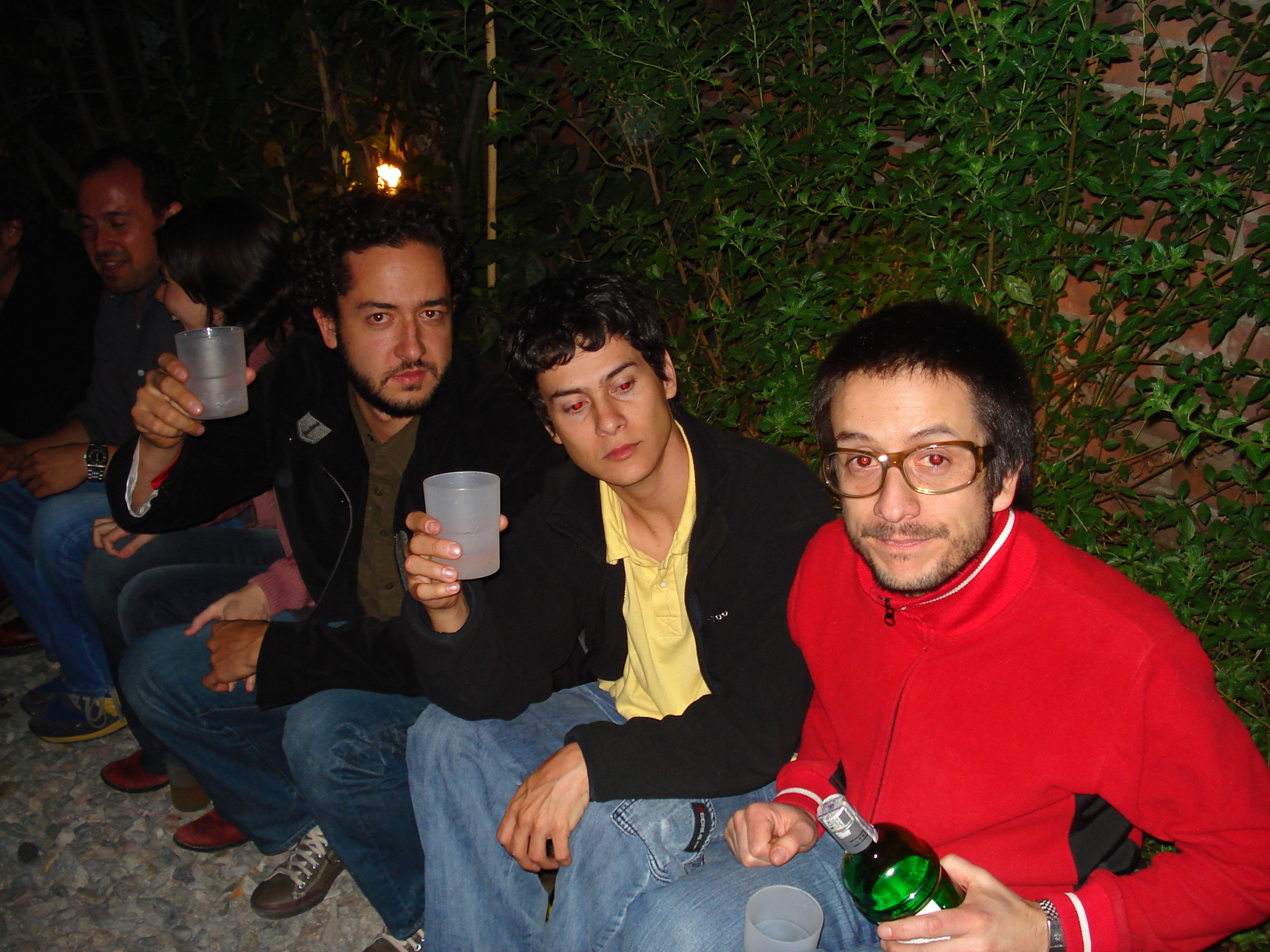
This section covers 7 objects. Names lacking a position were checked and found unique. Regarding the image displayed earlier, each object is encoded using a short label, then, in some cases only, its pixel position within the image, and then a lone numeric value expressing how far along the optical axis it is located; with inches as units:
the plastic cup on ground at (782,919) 52.8
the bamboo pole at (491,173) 126.9
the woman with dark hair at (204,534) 107.2
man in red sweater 48.1
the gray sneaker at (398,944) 87.6
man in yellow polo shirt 66.5
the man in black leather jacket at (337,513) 85.0
